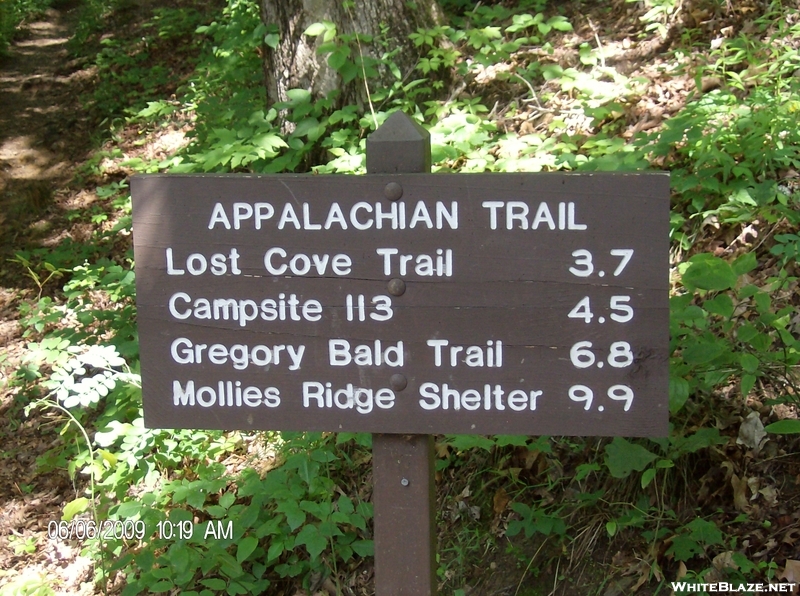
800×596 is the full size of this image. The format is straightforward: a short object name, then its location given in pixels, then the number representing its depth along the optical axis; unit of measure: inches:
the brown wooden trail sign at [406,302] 65.9
